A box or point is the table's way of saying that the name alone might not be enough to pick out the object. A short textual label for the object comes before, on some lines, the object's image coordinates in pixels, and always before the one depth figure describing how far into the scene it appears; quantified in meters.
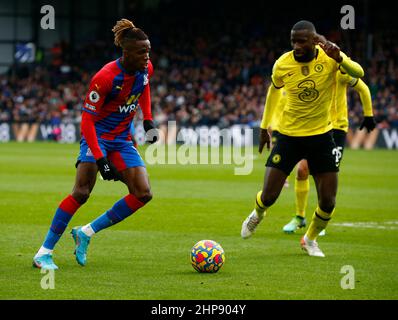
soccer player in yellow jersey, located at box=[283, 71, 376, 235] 21.84
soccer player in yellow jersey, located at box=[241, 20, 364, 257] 20.30
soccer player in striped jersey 18.37
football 18.20
